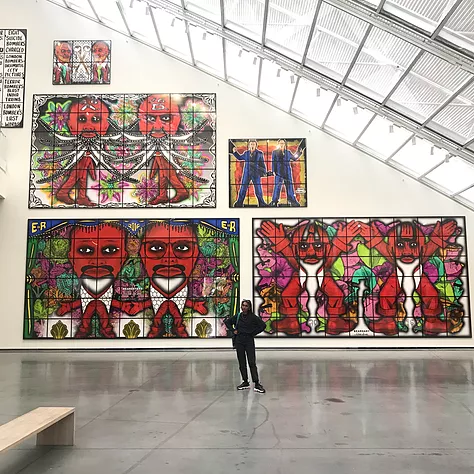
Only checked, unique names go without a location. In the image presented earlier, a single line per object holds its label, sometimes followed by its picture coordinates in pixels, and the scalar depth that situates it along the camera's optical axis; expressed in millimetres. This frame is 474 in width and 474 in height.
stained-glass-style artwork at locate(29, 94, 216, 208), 21438
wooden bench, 5559
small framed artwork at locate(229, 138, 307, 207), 21406
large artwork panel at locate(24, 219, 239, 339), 20625
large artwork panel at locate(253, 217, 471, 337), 20609
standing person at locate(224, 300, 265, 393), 11188
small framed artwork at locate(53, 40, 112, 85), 22203
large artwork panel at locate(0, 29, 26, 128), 22016
